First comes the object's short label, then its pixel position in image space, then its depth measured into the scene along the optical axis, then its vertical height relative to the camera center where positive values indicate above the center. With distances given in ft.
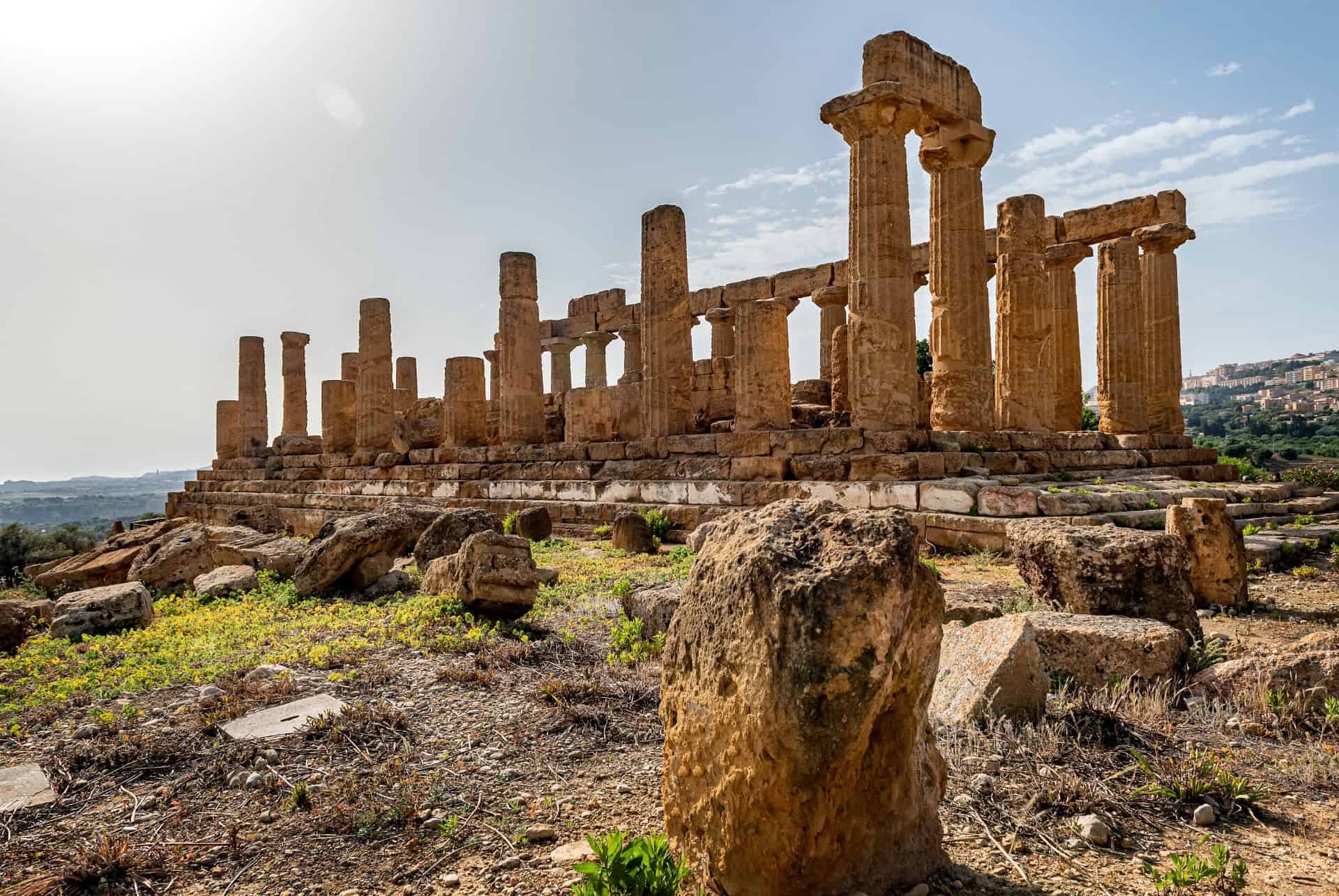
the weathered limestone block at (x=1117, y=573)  16.66 -2.68
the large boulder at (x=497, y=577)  20.40 -2.87
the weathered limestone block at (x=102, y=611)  21.85 -3.81
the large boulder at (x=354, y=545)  25.45 -2.50
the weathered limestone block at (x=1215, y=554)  21.04 -2.86
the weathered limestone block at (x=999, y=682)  11.93 -3.49
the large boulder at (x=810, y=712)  6.92 -2.30
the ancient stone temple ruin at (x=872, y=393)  36.35 +4.01
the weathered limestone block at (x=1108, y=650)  13.71 -3.47
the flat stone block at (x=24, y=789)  10.82 -4.34
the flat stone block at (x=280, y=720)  12.85 -4.13
